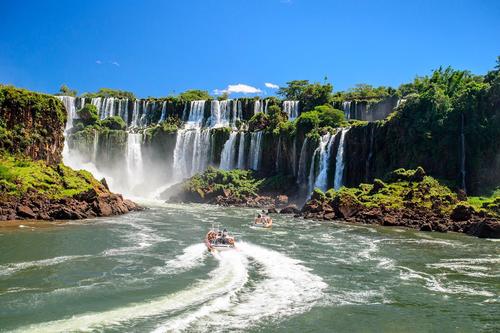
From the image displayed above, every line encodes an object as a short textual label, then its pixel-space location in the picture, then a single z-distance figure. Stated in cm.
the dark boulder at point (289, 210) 6081
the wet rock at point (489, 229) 4044
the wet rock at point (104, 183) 5766
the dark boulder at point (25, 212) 4272
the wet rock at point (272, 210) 6163
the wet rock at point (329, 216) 5344
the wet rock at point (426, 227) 4515
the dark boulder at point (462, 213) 4578
